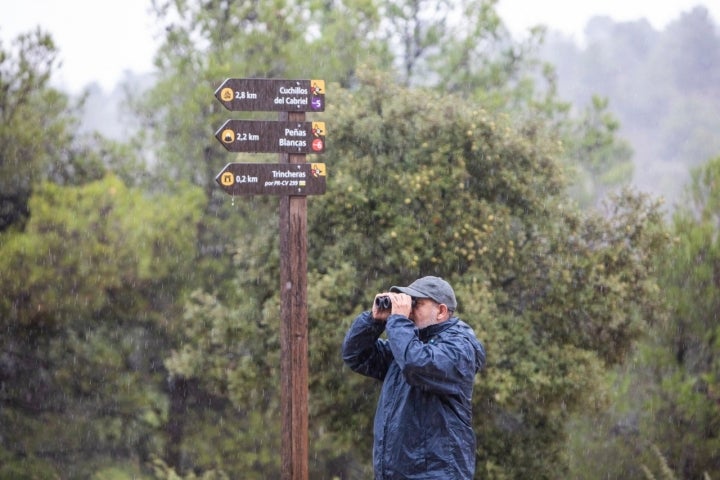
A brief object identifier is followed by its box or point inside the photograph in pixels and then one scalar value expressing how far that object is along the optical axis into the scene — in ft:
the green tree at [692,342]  103.71
